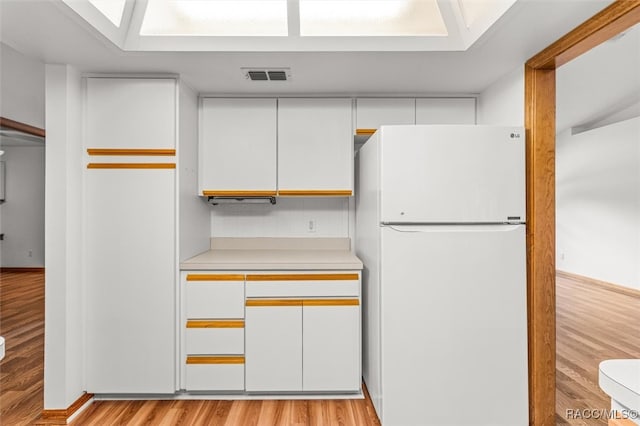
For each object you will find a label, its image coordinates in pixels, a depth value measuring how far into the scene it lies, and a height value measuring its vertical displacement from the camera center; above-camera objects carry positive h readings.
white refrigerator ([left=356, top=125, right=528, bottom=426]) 2.00 -0.33
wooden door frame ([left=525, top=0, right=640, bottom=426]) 2.05 -0.15
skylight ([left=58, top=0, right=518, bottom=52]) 1.92 +1.02
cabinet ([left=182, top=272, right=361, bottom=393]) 2.34 -0.77
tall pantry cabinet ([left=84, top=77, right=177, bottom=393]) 2.31 -0.19
